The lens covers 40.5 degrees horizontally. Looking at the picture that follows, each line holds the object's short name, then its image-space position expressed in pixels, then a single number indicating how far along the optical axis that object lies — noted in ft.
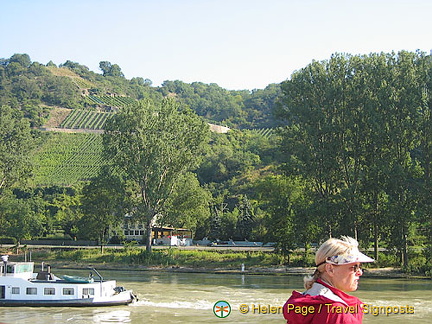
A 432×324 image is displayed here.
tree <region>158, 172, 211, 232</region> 190.60
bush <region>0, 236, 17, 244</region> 259.17
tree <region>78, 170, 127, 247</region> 191.01
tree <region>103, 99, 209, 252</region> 188.65
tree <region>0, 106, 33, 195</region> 227.20
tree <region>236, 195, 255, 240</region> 267.80
